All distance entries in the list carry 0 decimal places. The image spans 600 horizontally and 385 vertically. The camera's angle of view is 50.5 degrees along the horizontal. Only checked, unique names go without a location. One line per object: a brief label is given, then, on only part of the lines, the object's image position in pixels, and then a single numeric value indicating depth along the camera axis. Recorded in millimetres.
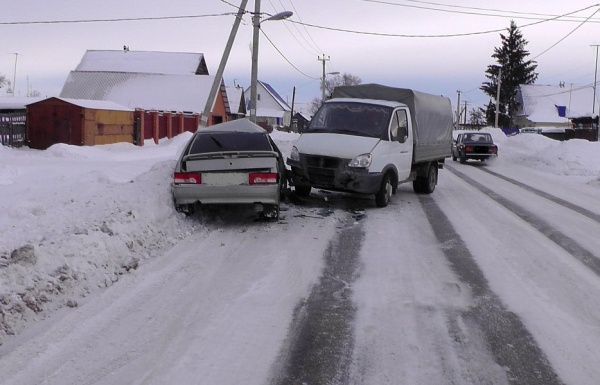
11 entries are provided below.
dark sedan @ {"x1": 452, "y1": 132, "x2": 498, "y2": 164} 31859
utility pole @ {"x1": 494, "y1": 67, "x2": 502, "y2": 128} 68544
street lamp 25766
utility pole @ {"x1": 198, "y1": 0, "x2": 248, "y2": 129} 22375
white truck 12250
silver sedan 9984
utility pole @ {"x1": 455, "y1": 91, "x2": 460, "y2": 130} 102750
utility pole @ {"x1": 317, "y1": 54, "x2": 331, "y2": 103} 71375
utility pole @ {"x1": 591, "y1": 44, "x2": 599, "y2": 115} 79806
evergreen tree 78694
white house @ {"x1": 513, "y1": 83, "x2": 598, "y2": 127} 79625
